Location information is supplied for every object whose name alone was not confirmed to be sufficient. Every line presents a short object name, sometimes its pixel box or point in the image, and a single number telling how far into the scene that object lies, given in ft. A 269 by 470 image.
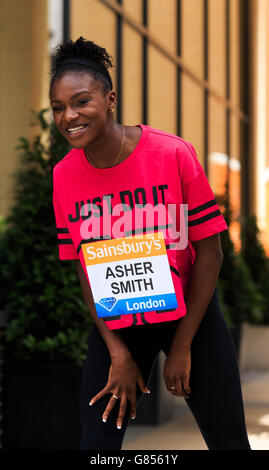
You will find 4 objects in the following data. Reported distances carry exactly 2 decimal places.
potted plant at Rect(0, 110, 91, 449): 17.84
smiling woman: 8.24
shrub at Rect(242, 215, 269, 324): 40.81
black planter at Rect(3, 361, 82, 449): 17.71
